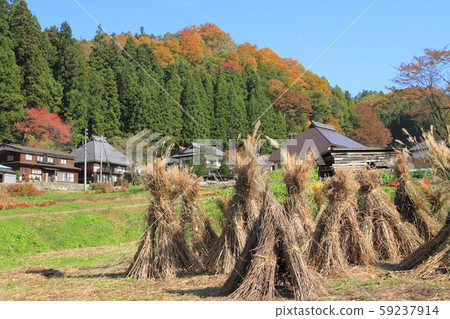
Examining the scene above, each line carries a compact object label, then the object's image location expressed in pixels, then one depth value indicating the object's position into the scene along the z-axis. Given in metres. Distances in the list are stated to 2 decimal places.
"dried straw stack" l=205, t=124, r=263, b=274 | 7.05
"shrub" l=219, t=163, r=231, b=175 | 32.32
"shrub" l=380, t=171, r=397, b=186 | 19.91
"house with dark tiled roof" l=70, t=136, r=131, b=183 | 51.09
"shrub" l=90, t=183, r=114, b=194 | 33.41
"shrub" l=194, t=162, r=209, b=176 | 32.12
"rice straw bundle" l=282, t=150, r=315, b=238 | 7.96
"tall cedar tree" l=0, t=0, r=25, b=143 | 42.25
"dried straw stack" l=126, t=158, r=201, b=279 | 7.23
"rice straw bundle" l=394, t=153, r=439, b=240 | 8.54
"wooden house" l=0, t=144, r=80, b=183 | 42.69
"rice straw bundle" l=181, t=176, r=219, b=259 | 8.24
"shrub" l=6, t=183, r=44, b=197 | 28.69
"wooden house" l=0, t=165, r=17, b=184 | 40.19
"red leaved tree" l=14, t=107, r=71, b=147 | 44.78
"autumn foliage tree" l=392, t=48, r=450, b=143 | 29.64
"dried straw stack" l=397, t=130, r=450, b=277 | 5.81
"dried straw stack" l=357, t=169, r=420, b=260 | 7.96
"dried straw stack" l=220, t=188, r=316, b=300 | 4.92
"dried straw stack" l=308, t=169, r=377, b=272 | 7.24
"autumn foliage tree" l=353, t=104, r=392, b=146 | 56.91
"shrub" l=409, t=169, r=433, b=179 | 20.34
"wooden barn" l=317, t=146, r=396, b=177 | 23.88
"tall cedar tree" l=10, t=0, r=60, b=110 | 45.12
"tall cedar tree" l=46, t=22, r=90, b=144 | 50.28
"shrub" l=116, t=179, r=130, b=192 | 34.21
